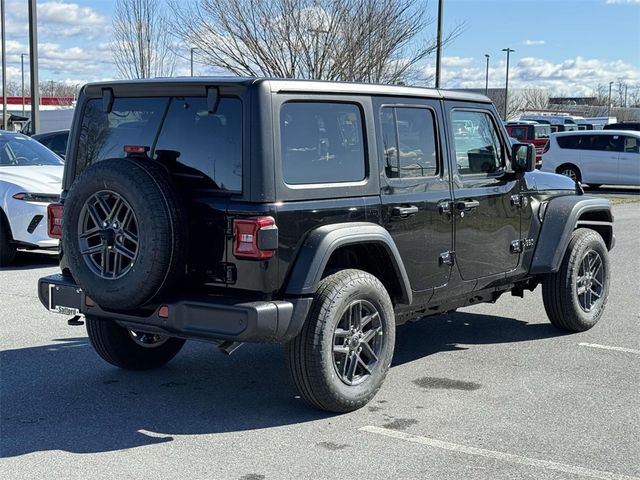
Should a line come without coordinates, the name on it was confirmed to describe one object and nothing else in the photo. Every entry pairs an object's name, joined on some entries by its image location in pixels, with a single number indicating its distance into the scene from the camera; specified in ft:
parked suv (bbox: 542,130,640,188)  82.43
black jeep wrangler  16.20
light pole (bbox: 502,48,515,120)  215.82
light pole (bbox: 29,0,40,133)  57.47
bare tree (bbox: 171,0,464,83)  66.44
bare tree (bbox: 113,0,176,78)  79.36
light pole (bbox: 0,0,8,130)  107.86
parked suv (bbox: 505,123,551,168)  126.41
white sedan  34.94
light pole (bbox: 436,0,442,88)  70.82
